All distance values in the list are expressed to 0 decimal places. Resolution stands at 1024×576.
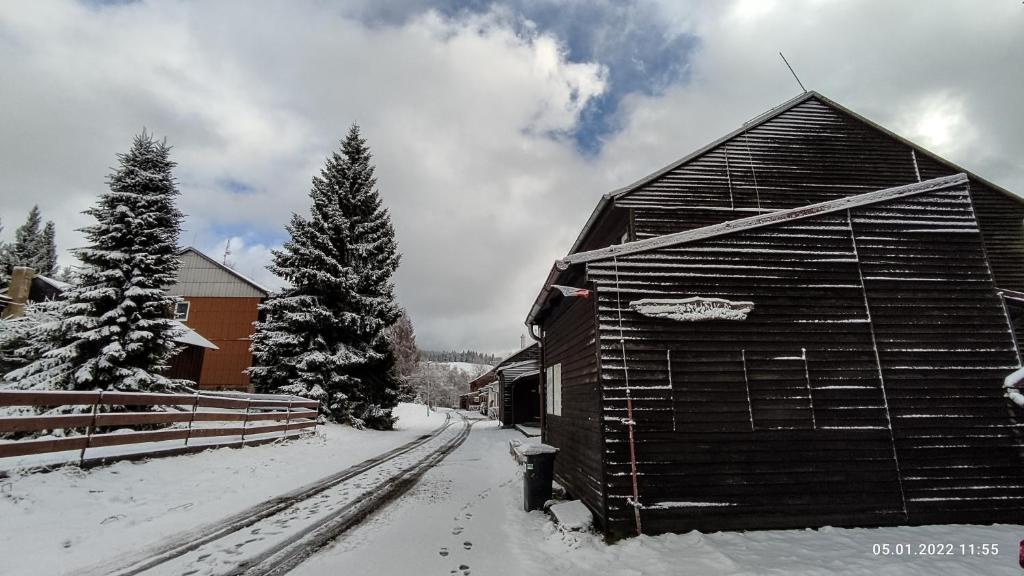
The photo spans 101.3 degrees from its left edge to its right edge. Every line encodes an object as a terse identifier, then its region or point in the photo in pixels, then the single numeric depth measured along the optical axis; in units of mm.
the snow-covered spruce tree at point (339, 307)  17656
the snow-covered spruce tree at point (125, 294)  12352
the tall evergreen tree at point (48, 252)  37875
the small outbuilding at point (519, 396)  28969
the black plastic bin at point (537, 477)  7504
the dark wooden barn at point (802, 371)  6527
